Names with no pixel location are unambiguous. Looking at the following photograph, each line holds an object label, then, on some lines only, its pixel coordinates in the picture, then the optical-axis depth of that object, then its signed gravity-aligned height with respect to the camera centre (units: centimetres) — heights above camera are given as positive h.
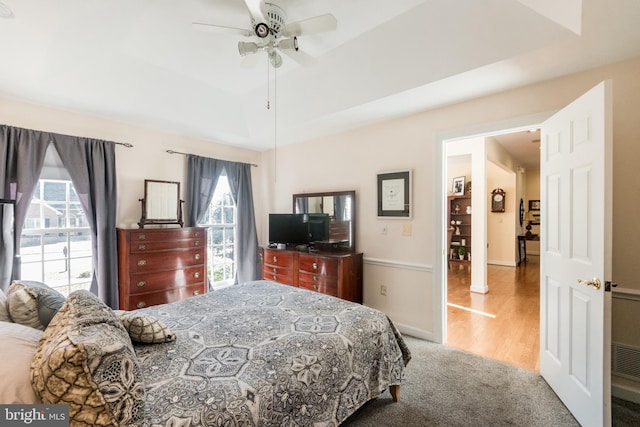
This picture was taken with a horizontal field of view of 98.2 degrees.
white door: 163 -30
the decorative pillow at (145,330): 152 -65
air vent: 201 -110
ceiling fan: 176 +123
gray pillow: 136 -47
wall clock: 721 +32
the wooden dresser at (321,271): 334 -77
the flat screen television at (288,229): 399 -25
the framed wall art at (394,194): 322 +21
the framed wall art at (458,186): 688 +65
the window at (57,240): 296 -31
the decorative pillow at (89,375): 86 -54
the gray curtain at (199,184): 404 +43
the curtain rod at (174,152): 389 +85
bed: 91 -74
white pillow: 88 -52
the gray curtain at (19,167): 269 +45
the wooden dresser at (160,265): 316 -65
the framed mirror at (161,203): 351 +12
